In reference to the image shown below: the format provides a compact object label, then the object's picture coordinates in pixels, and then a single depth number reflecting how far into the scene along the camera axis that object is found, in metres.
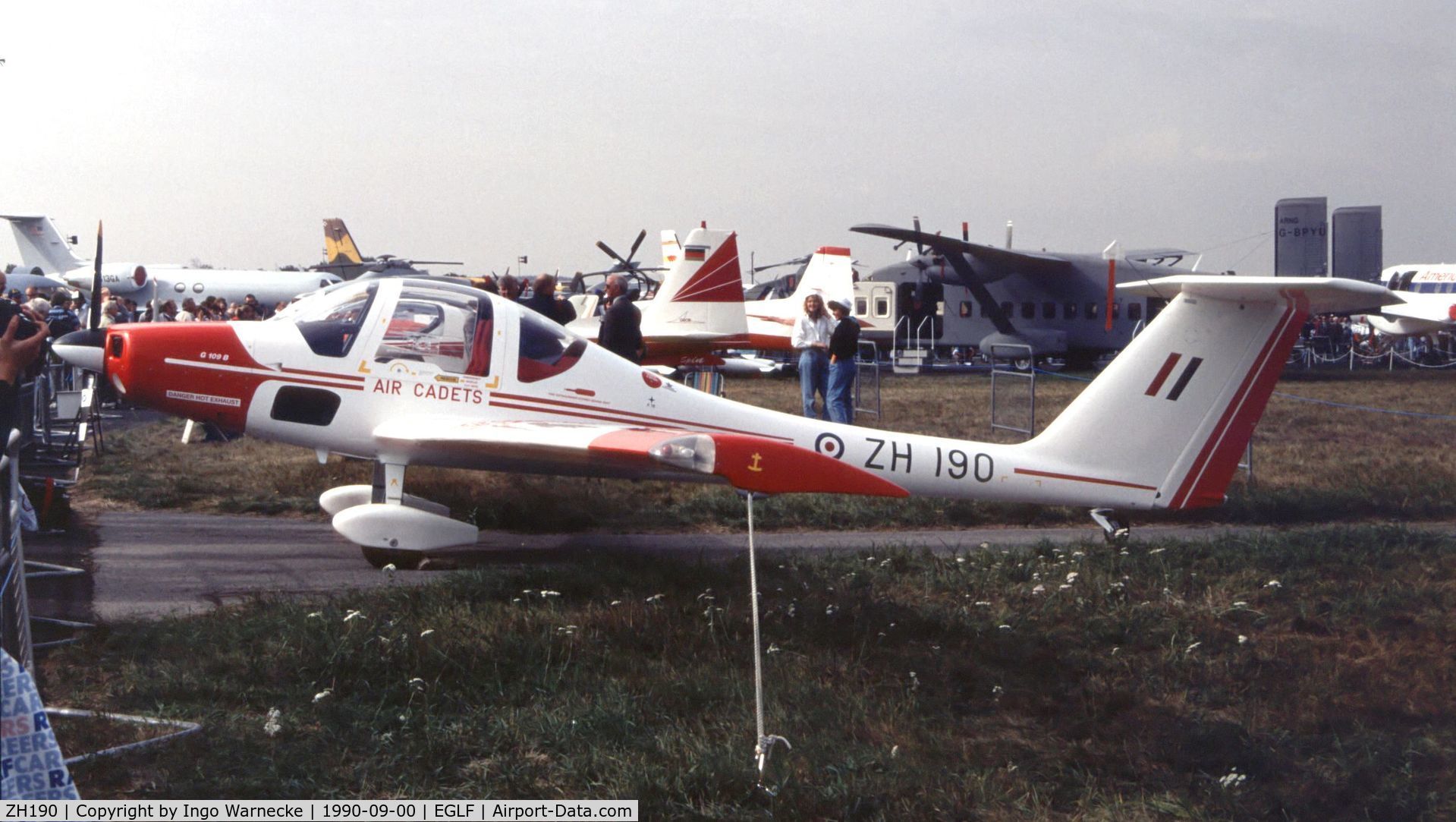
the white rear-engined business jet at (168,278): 42.97
